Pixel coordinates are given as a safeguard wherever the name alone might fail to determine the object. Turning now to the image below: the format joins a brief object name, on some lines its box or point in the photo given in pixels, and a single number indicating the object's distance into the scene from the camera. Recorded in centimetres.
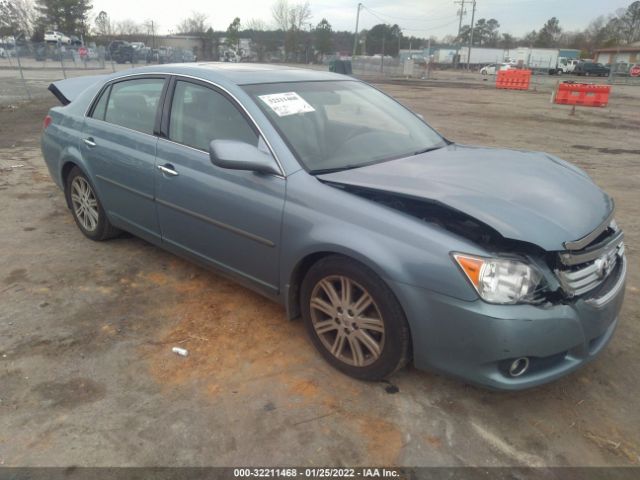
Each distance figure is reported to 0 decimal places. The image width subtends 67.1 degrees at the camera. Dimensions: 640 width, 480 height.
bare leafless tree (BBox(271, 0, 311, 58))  5966
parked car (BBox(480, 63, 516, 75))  5308
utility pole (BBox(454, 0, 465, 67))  7281
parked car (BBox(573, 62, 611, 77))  4905
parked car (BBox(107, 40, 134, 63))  3831
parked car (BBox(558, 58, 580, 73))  5119
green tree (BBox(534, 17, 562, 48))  8862
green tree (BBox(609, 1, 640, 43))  8069
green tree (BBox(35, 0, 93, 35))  6531
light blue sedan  222
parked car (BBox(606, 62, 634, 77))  4962
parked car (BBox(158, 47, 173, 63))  3697
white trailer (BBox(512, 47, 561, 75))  6320
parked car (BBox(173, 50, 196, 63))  3994
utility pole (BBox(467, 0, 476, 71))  7120
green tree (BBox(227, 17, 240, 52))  6475
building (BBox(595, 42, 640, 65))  6519
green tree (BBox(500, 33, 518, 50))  9594
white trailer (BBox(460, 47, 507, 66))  7538
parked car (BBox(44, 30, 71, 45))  5341
